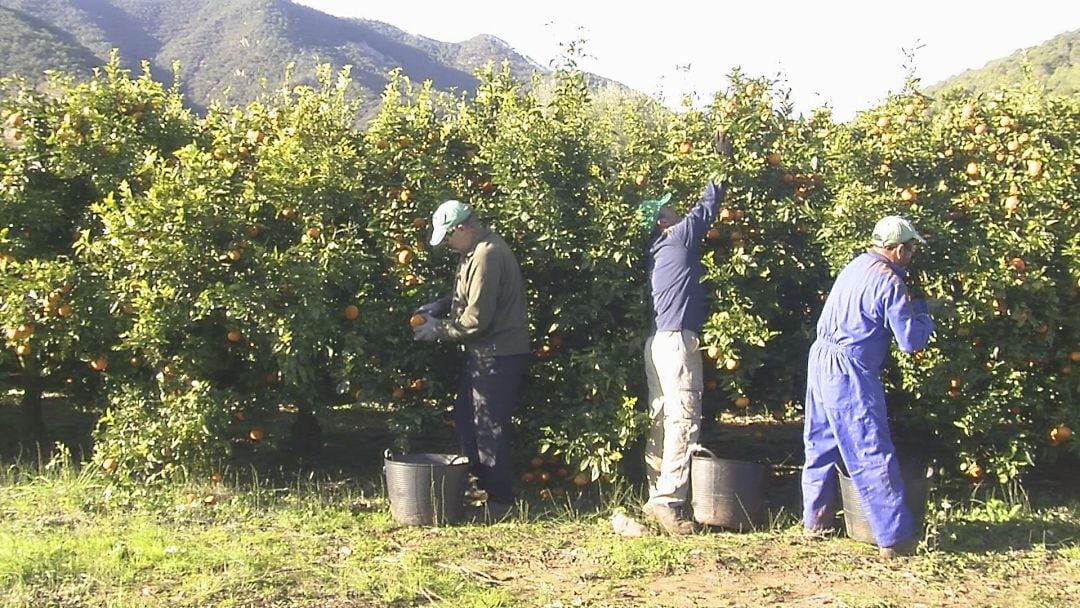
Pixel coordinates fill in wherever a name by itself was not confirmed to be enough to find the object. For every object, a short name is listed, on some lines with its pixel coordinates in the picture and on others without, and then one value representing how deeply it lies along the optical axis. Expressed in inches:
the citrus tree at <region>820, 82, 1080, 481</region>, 213.5
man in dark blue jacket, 208.5
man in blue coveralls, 186.1
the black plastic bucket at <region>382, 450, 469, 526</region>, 208.4
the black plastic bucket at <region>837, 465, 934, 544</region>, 196.2
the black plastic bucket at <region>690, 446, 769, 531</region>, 206.1
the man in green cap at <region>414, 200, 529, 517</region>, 212.2
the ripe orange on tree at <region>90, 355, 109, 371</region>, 230.1
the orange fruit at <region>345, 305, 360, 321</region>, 219.9
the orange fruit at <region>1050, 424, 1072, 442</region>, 219.9
